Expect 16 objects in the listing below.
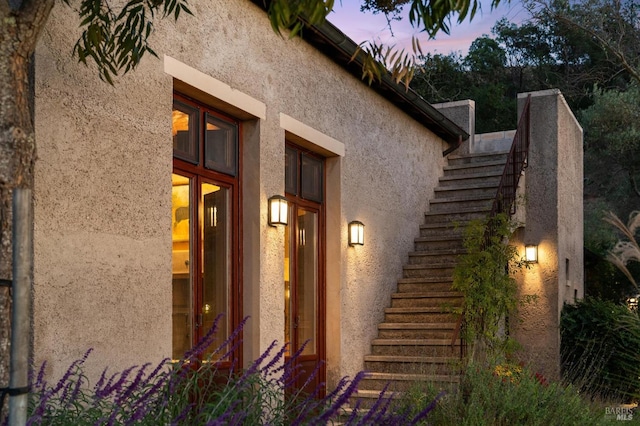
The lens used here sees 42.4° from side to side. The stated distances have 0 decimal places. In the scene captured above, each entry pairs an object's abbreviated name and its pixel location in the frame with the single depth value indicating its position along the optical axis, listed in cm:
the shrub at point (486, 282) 995
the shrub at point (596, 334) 1148
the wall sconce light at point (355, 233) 947
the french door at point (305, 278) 855
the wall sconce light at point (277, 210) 764
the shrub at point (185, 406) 270
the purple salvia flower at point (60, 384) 313
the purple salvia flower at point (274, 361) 368
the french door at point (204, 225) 671
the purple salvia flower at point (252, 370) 322
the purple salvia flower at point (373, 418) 293
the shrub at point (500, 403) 568
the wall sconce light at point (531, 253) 1248
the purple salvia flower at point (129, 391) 264
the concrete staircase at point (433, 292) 960
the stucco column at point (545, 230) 1239
